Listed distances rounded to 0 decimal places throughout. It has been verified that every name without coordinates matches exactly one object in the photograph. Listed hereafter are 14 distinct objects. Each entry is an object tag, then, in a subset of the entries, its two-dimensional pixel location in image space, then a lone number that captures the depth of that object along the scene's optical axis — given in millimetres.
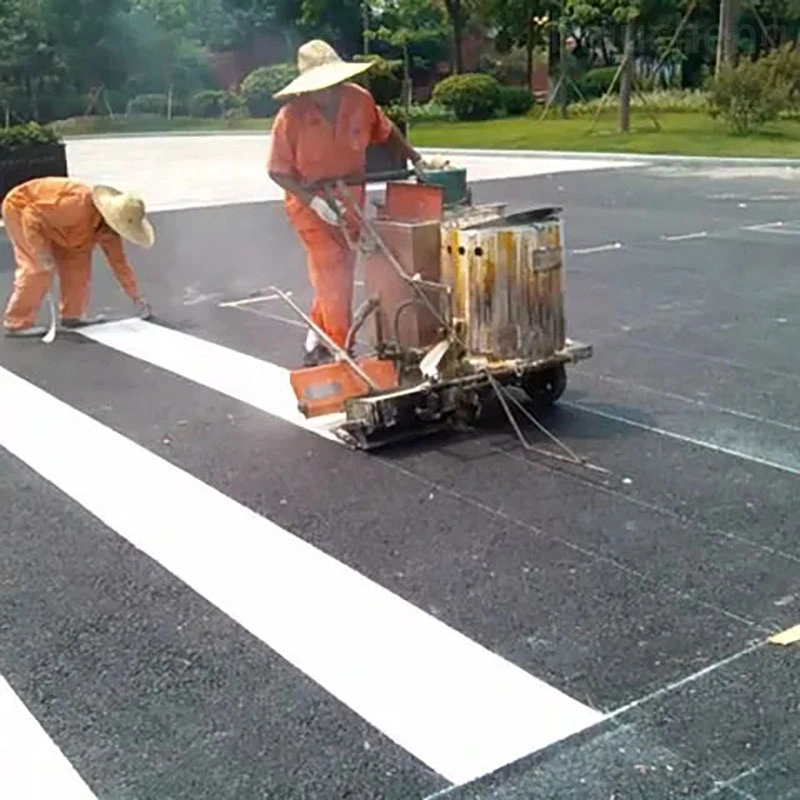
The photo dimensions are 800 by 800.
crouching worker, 8109
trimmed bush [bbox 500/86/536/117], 34875
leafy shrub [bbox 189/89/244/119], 41809
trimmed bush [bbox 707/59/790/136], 23016
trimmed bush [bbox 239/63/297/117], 38594
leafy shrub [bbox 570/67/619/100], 36469
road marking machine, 5395
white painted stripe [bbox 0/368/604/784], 3158
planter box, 16641
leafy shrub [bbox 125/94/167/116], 42562
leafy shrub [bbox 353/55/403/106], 28931
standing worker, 6062
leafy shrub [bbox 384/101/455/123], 34656
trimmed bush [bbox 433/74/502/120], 33438
